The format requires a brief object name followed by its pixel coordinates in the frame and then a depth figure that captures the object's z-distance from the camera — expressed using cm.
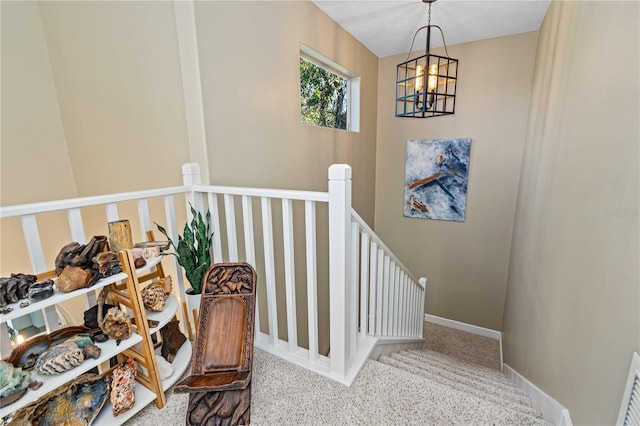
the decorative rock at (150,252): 128
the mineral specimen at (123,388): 119
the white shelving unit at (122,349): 93
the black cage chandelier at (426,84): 192
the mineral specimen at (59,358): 99
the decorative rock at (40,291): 96
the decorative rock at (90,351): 108
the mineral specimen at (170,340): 154
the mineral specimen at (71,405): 103
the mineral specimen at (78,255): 106
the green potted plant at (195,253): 158
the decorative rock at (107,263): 110
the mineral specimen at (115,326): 116
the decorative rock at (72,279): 101
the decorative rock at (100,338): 117
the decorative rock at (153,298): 138
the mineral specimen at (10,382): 89
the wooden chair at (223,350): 121
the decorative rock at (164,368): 143
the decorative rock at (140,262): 124
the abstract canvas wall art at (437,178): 366
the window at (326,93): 272
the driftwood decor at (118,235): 120
